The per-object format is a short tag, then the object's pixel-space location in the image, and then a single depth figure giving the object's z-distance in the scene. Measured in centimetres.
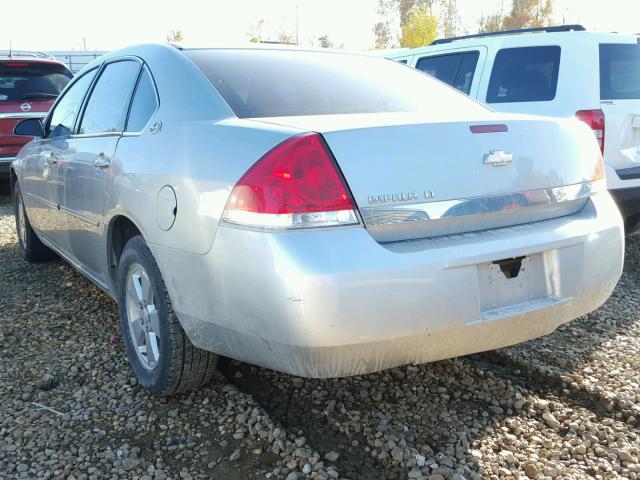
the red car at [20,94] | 852
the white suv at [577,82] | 493
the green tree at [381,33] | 4956
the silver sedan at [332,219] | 216
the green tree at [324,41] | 4933
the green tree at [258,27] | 5153
